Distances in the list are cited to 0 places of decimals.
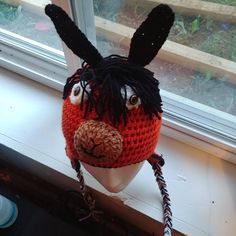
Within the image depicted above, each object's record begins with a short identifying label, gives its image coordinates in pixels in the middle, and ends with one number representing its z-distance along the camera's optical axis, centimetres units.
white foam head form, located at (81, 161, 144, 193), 47
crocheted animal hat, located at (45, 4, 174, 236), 39
